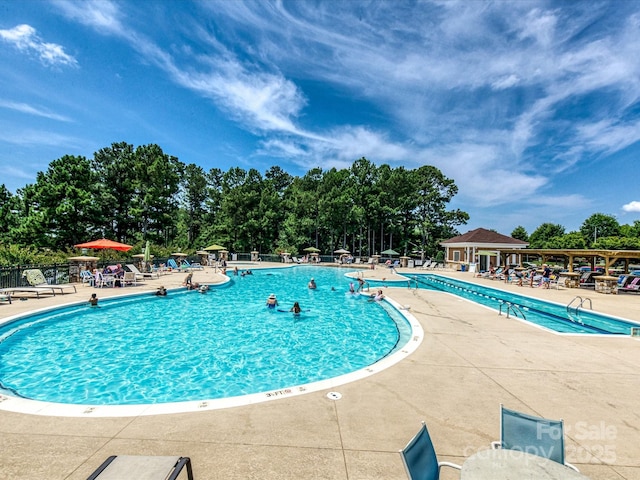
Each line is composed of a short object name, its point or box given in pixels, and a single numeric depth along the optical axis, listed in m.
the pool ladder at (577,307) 12.27
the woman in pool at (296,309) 12.96
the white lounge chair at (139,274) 18.86
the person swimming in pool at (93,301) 11.94
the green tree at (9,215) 27.88
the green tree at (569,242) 52.91
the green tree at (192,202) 46.56
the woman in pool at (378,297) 14.60
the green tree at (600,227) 66.19
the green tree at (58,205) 25.86
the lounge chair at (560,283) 19.65
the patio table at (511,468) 2.22
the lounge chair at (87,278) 16.12
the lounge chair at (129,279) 16.77
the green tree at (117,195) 33.09
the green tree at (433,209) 42.56
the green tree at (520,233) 76.88
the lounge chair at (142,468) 2.35
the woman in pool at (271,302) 13.94
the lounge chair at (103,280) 16.04
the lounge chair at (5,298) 11.25
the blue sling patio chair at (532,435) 2.74
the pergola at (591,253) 17.31
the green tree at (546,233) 72.44
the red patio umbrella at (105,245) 17.81
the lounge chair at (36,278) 13.53
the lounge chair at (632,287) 16.97
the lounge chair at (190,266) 26.77
